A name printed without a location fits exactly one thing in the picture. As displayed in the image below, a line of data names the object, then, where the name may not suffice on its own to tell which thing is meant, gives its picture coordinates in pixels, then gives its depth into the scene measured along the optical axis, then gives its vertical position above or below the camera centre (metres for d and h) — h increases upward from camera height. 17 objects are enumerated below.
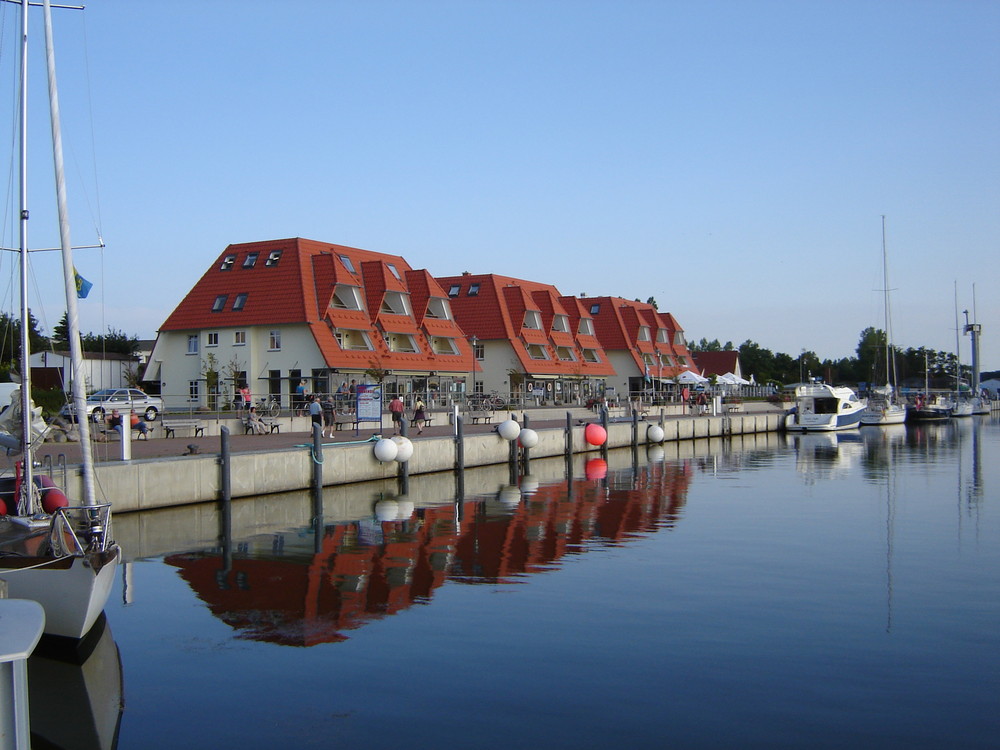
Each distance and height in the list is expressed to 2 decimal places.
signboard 30.64 -0.53
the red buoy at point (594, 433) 37.31 -1.97
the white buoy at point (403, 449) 26.84 -1.76
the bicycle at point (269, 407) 39.47 -0.78
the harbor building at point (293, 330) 52.16 +3.40
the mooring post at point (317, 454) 24.17 -1.71
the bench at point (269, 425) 34.77 -1.32
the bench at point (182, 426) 31.93 -1.19
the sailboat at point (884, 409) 65.62 -2.20
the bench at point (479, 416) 42.19 -1.36
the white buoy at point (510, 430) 31.80 -1.51
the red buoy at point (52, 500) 15.33 -1.73
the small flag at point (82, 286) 16.11 +1.86
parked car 41.15 -0.39
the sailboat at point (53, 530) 10.50 -1.81
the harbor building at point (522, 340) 67.75 +3.34
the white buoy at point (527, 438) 32.28 -1.82
